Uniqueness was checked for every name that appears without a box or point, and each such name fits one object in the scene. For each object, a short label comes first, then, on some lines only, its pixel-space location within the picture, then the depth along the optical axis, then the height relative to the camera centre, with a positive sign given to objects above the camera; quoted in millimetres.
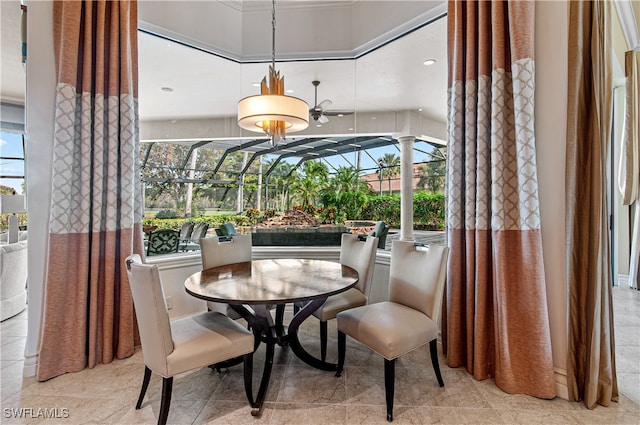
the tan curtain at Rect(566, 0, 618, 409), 1863 +8
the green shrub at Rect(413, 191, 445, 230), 3342 +34
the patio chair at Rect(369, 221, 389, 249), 3777 -241
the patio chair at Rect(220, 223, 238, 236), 3766 -209
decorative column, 3848 +364
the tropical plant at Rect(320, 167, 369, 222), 3820 +241
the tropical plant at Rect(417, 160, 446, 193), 3422 +437
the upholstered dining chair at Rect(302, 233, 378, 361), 2420 -570
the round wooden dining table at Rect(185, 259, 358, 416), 1807 -490
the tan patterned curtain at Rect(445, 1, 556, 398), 1965 +53
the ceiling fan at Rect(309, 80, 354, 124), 3828 +1318
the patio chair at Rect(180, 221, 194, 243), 3568 -221
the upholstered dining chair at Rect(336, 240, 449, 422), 1840 -709
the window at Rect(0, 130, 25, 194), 4195 +742
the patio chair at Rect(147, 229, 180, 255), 3287 -327
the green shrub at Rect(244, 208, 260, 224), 3914 -18
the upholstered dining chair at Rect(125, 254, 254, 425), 1597 -743
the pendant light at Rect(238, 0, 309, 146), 2107 +724
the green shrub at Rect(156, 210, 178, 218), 3398 -17
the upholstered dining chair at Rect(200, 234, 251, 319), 2711 -379
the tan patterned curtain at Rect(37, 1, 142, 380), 2248 +171
